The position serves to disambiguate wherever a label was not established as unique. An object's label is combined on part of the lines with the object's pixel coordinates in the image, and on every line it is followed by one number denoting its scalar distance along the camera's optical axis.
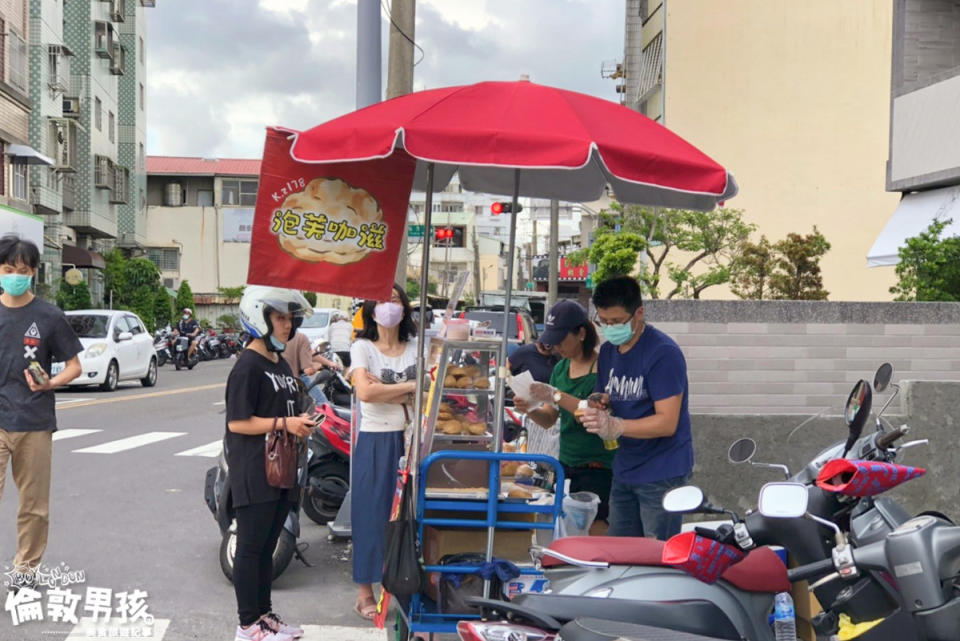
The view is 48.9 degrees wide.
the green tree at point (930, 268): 11.72
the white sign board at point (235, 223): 60.44
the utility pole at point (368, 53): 8.52
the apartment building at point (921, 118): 17.56
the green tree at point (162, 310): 42.19
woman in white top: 5.96
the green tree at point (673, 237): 23.28
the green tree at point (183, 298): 47.38
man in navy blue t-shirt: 4.64
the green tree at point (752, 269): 24.77
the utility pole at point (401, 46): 9.18
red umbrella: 4.26
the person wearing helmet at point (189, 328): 32.31
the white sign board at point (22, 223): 25.59
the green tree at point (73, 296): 32.31
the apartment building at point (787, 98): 32.59
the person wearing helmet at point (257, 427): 4.96
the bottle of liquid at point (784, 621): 3.46
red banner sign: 5.02
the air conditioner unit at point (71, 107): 38.56
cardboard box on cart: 4.96
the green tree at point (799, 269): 24.84
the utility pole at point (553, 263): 28.08
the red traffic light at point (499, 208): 15.74
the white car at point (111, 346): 21.25
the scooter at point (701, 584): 3.38
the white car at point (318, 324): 24.93
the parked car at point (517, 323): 18.21
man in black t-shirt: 5.86
